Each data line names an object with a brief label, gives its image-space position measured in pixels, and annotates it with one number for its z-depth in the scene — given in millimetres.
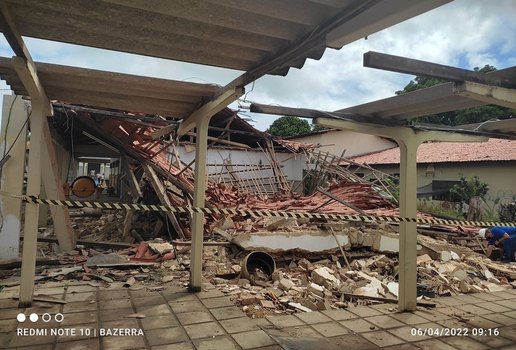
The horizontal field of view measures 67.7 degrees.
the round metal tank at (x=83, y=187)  12336
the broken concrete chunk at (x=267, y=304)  5277
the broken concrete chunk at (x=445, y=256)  8603
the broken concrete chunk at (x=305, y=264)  7630
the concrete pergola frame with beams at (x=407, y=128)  4770
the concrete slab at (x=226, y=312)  4746
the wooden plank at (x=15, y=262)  6828
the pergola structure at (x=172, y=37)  3143
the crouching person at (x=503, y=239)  9156
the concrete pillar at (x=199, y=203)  5859
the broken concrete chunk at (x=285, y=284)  6133
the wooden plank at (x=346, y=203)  9638
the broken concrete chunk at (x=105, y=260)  7258
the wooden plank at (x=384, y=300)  5500
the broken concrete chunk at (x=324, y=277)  6488
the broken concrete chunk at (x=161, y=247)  8188
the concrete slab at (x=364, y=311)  5020
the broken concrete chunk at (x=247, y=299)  5336
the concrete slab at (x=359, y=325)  4453
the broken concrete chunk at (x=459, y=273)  7283
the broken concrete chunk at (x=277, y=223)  8484
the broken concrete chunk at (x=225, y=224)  9453
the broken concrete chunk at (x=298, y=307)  5160
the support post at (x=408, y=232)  5234
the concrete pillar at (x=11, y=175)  7410
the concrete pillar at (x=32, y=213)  4902
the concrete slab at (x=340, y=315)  4820
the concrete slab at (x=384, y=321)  4636
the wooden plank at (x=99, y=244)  9070
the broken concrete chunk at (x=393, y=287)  6051
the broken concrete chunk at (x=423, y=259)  8133
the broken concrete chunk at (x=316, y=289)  5867
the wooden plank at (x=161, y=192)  9609
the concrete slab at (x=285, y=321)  4539
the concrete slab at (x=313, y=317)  4686
